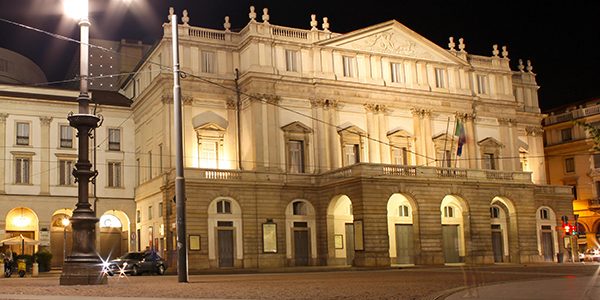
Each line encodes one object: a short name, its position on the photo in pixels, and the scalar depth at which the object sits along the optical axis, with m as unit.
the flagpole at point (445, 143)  59.49
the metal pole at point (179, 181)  26.42
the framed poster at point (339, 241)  53.94
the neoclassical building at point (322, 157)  51.00
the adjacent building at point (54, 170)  56.81
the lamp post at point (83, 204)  23.77
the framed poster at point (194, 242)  48.88
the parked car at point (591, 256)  57.98
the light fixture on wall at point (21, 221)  58.06
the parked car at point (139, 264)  43.09
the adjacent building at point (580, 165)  73.62
